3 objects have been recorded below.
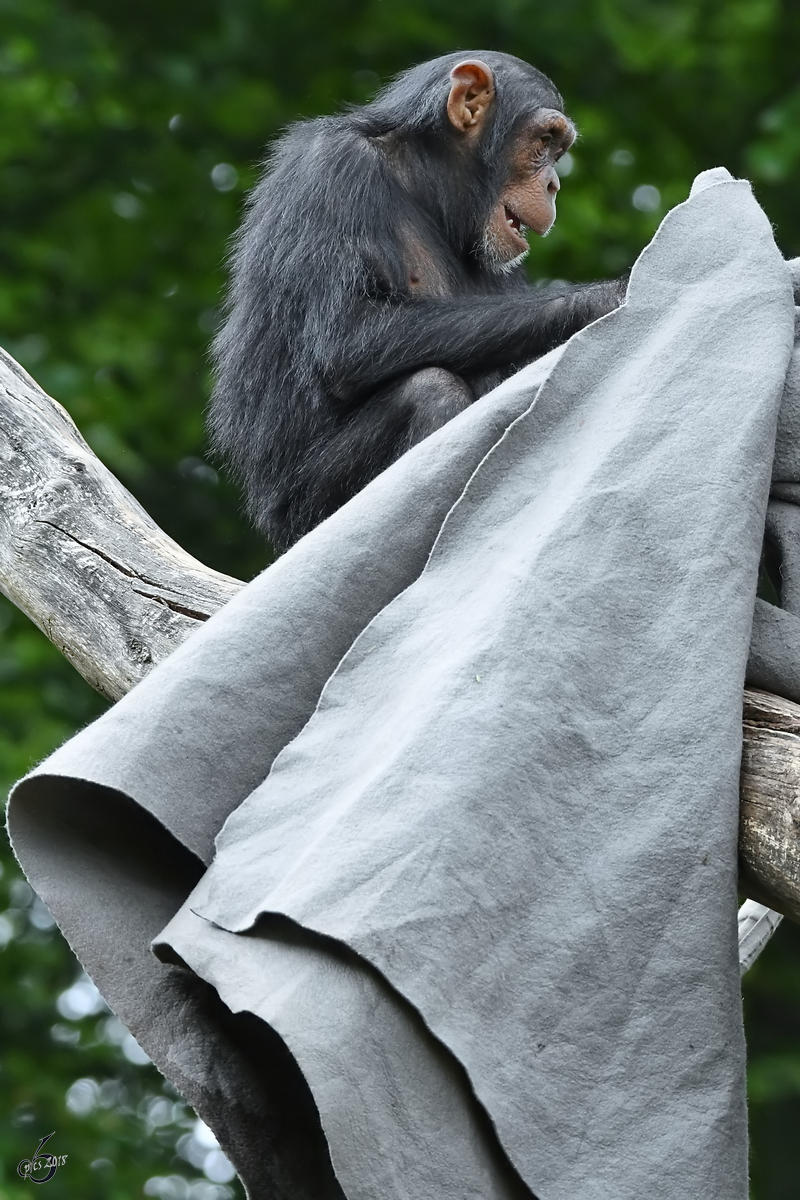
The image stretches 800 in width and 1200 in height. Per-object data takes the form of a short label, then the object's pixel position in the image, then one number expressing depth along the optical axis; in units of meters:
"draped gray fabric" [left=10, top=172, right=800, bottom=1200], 4.22
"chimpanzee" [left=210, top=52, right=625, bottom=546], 5.91
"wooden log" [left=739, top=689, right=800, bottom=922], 4.67
